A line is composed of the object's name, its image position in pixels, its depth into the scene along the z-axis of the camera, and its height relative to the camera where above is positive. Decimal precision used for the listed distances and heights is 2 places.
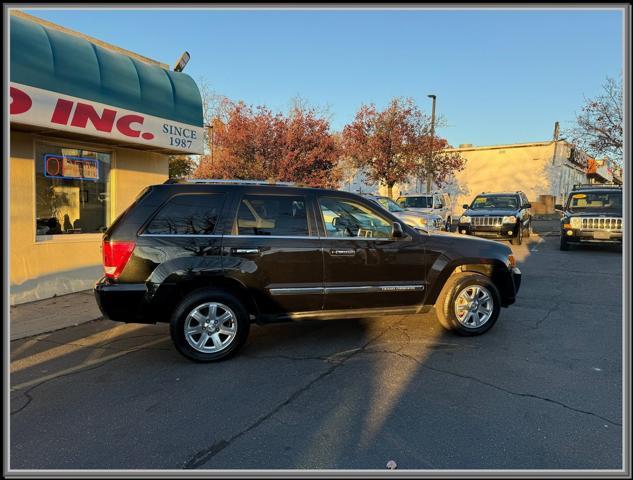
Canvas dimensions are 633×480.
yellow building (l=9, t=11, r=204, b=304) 6.93 +1.64
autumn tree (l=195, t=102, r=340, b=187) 19.39 +3.63
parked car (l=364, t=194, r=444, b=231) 14.26 +0.53
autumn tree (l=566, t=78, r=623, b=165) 20.39 +4.86
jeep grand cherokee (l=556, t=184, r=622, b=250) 13.21 +0.53
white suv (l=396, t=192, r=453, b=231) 19.89 +1.37
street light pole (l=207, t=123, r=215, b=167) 20.96 +4.47
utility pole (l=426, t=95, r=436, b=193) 25.13 +4.29
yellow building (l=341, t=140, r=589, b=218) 35.03 +4.87
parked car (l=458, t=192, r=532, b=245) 15.24 +0.47
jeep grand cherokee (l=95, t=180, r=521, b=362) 4.70 -0.38
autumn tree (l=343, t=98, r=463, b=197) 24.59 +4.96
